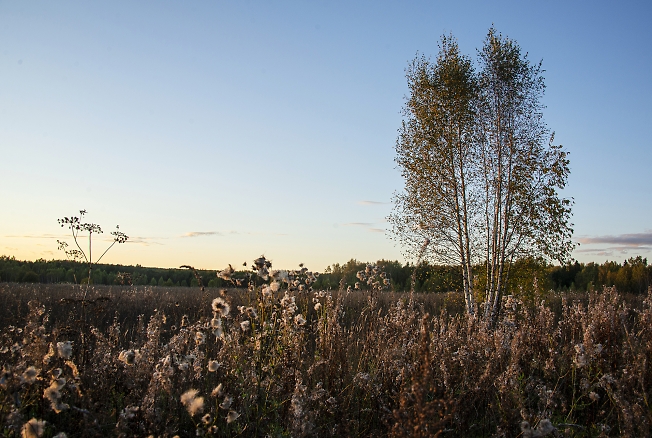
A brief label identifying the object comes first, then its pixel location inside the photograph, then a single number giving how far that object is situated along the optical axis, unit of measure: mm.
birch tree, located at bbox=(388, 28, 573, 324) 16969
